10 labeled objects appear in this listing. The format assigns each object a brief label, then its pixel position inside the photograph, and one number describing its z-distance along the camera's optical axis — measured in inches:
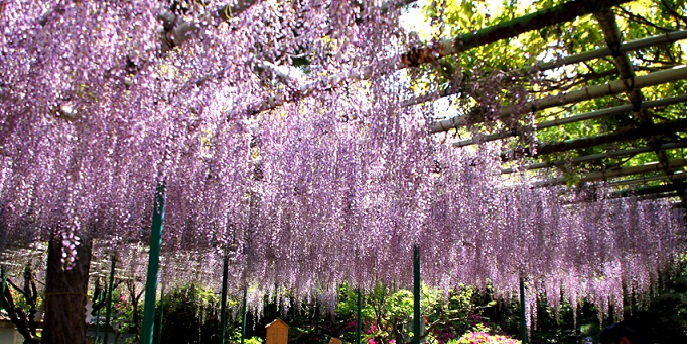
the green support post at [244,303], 420.2
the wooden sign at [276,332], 318.7
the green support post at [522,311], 335.8
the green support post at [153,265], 157.9
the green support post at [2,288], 371.6
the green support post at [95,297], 486.8
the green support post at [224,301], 350.9
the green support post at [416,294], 264.7
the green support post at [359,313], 374.9
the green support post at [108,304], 382.3
